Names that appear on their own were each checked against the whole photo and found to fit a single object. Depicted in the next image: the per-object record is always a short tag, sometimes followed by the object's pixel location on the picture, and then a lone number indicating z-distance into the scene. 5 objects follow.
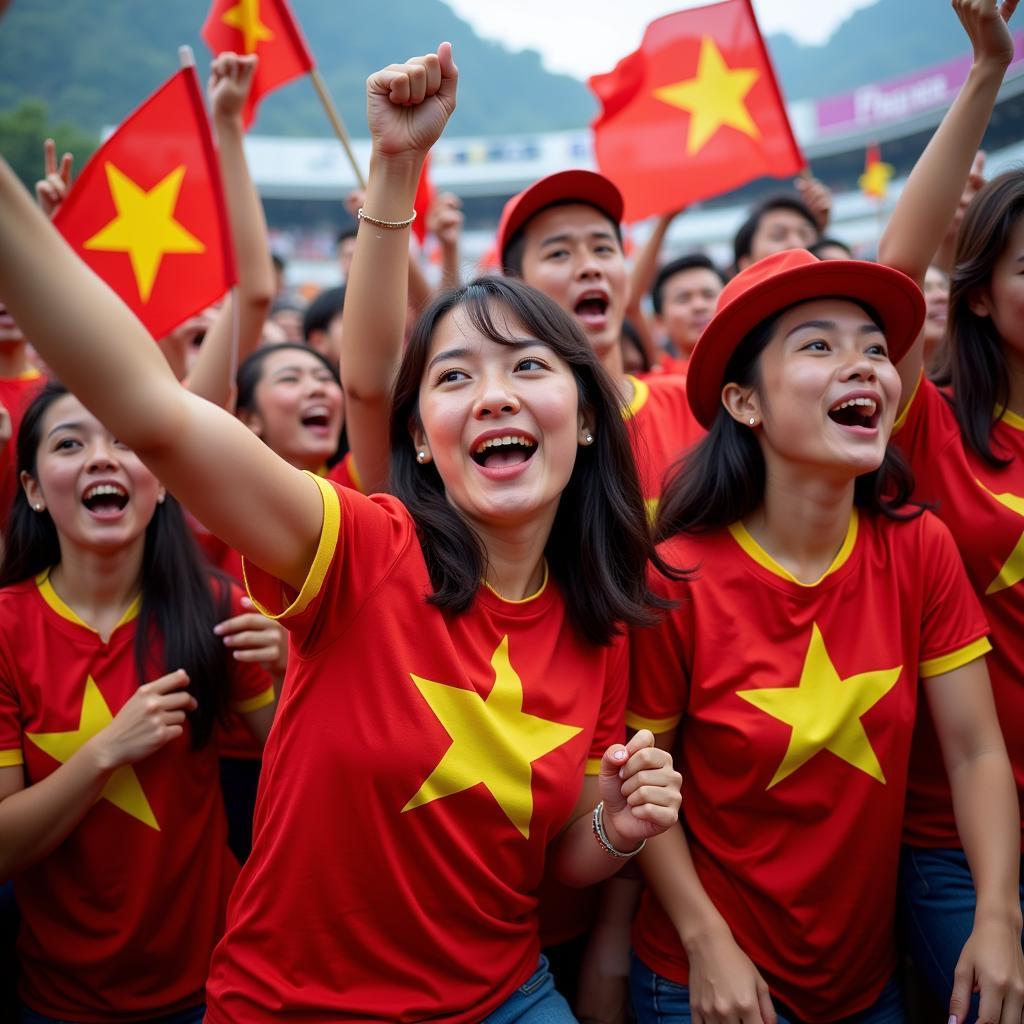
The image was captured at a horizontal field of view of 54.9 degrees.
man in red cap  3.24
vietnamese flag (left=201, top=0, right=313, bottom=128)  4.16
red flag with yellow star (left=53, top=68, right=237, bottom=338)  3.45
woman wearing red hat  2.13
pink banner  36.75
